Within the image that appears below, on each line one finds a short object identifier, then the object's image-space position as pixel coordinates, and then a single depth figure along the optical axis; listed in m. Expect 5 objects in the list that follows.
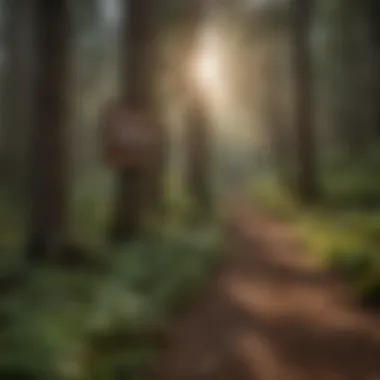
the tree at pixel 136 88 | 8.59
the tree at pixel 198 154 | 13.29
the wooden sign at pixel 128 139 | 7.43
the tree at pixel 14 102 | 13.59
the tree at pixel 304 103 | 11.70
